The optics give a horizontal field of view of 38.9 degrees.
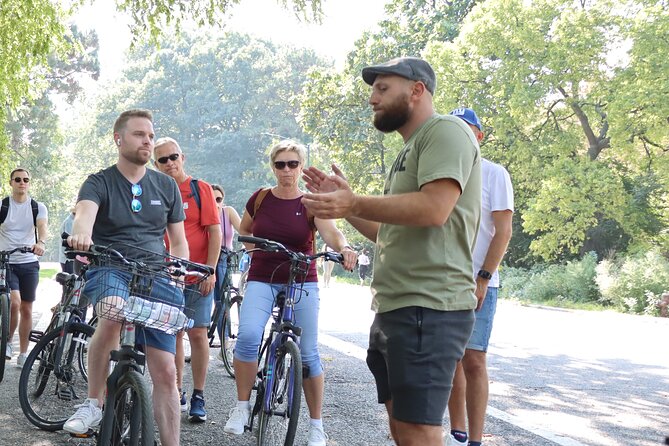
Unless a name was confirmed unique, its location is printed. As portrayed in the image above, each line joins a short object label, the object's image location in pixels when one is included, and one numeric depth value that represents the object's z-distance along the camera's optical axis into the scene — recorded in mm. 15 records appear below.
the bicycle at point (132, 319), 4180
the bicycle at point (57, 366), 6363
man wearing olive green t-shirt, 3320
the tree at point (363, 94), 38094
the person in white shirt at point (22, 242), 9141
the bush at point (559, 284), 27219
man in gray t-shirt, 4613
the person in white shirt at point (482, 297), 5434
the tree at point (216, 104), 79938
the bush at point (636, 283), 23344
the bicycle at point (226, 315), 8984
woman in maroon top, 5746
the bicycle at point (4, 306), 8023
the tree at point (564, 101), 27531
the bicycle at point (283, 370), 5332
